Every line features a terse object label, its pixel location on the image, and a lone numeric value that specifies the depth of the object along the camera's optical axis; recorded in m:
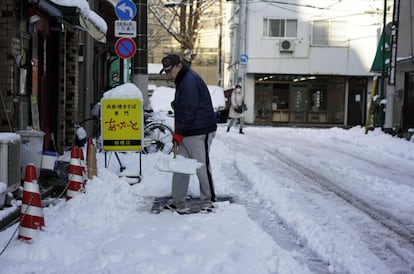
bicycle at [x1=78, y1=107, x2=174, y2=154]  11.64
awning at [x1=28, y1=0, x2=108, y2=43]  8.14
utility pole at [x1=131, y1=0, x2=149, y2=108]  12.31
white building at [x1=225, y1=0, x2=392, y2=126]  30.89
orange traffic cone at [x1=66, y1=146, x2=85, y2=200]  6.88
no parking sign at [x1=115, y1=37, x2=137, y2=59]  10.28
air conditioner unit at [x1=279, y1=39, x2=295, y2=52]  30.52
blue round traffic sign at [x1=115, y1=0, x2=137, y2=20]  10.35
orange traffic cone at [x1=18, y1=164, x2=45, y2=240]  4.92
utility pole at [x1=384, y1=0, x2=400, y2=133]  17.56
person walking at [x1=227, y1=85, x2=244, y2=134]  20.11
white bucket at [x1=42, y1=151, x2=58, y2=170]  7.55
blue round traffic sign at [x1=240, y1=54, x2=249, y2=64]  29.02
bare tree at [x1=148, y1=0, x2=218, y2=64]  28.45
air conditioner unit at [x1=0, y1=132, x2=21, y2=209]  5.90
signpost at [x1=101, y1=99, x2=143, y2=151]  8.15
